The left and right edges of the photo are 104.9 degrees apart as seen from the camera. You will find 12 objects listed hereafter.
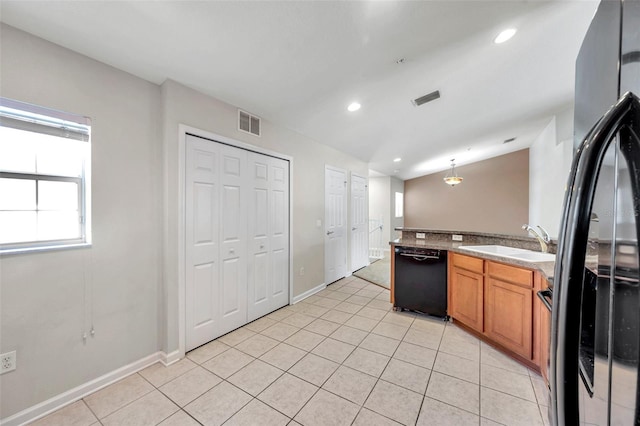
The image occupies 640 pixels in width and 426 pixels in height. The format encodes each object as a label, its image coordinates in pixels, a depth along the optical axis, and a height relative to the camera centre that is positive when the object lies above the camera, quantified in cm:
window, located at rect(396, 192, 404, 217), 884 +28
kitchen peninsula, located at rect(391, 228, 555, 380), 204 -80
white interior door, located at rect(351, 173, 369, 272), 513 -25
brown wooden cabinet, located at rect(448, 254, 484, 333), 257 -88
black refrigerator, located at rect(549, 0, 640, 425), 46 -12
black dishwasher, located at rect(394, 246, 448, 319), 299 -88
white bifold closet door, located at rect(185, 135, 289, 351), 241 -31
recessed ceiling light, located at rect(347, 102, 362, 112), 295 +128
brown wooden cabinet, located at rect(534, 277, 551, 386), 186 -96
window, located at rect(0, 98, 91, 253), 161 +22
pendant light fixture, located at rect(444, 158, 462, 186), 652 +122
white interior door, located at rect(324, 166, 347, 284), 432 -25
